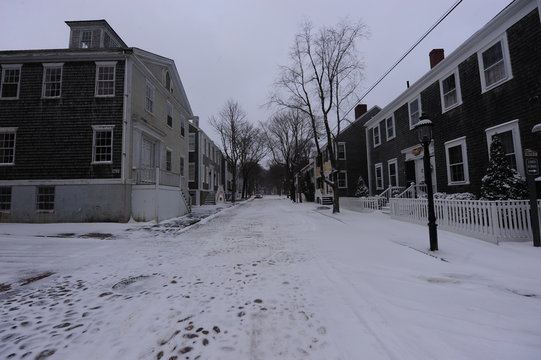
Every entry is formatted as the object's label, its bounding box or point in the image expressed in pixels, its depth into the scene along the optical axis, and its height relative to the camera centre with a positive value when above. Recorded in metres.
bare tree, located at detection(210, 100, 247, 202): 36.88 +9.62
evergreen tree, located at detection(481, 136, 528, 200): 7.55 +0.41
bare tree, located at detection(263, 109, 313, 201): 34.75 +9.13
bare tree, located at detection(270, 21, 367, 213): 16.58 +8.25
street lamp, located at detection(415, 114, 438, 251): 6.09 +0.68
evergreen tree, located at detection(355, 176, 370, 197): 19.03 +0.47
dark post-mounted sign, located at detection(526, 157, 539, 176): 6.27 +0.67
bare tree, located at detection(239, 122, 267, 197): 38.38 +8.48
